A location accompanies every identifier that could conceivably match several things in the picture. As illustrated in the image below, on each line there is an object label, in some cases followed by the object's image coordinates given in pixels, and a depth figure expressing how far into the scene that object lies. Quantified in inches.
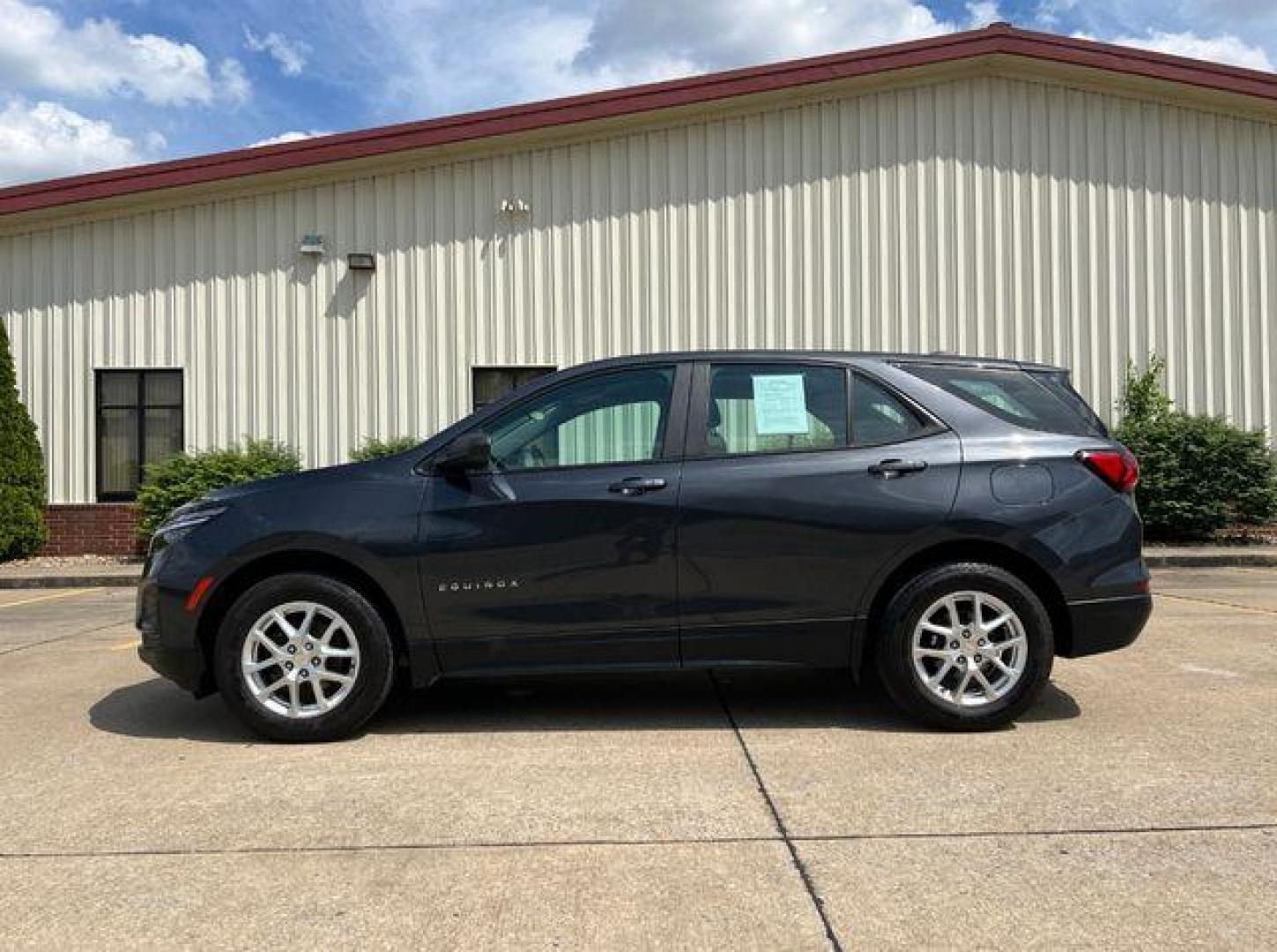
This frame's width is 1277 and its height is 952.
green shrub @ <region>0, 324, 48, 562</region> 518.3
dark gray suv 180.7
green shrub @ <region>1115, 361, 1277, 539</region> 515.8
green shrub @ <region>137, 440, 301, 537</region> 510.9
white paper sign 189.3
